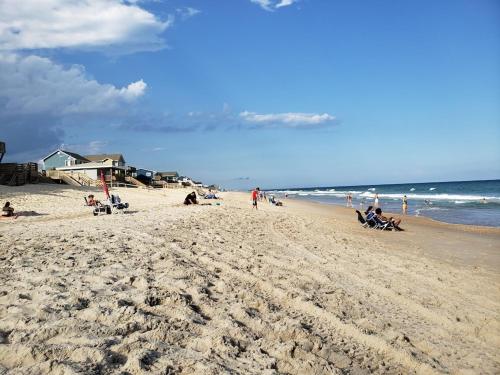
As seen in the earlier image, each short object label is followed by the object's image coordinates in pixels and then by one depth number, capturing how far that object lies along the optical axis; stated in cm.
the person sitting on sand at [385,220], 1708
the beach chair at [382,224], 1698
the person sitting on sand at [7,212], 1349
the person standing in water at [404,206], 2837
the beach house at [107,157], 6384
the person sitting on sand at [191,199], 2300
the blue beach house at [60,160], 5522
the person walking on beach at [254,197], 2498
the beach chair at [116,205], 1583
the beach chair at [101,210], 1508
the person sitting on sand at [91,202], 1876
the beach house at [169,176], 7948
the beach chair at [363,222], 1755
